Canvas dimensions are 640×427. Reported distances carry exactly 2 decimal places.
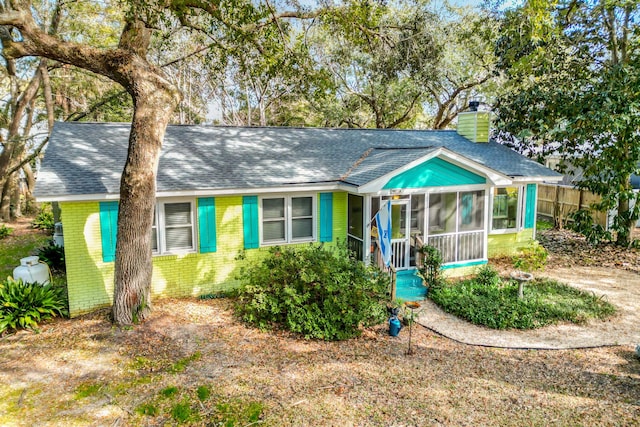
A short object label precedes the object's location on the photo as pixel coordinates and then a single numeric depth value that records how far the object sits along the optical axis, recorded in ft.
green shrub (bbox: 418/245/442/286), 35.35
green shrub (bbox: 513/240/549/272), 40.14
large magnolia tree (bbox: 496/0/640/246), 45.32
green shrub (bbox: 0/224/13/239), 59.11
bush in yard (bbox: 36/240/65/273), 41.93
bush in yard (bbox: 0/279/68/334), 27.30
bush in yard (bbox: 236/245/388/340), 27.25
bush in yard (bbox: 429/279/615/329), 30.27
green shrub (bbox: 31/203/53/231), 63.39
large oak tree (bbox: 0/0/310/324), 25.26
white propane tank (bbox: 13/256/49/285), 31.13
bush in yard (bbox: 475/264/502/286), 36.70
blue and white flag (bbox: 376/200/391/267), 34.65
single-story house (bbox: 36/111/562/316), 30.89
